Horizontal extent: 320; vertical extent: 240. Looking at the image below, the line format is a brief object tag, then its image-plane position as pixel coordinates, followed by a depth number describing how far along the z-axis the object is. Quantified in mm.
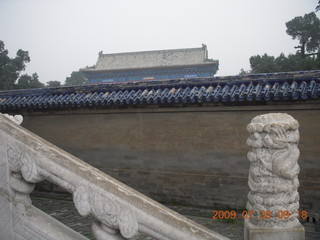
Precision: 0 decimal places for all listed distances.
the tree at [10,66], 25806
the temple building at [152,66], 19984
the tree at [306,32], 23419
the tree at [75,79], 44800
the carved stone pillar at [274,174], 2309
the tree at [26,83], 25797
